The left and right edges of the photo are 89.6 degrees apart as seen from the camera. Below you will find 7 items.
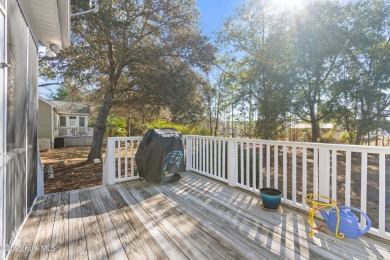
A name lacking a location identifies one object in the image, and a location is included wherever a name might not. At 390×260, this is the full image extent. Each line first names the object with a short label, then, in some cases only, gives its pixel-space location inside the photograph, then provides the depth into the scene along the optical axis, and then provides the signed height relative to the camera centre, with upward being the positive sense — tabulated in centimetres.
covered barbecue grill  339 -45
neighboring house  1246 +30
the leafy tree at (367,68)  632 +212
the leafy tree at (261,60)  655 +244
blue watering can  187 -90
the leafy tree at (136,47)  501 +233
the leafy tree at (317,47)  629 +269
